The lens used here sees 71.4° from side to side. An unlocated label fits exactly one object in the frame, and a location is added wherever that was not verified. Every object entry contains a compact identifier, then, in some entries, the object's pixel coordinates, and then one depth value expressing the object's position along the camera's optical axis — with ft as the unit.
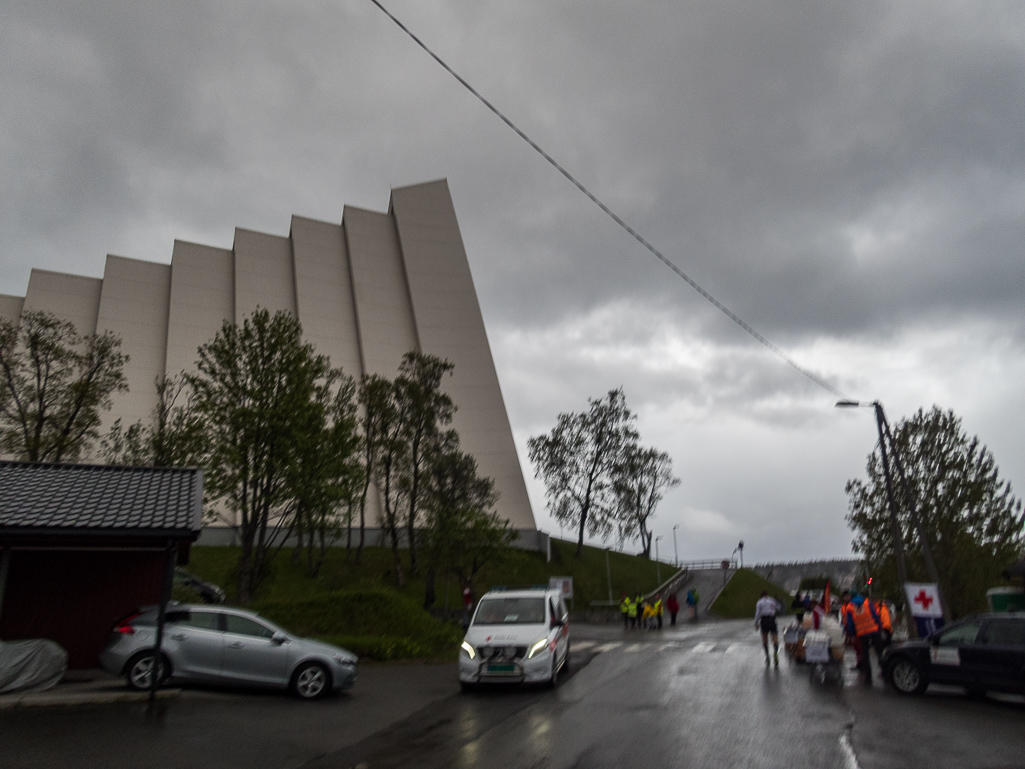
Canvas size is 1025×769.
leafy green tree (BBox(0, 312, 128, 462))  79.56
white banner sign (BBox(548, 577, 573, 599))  103.36
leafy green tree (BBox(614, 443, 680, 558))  158.92
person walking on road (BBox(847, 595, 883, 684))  45.11
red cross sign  53.11
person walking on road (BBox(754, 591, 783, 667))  51.01
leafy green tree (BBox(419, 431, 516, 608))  103.86
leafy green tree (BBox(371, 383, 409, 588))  107.86
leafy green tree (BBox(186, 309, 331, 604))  66.64
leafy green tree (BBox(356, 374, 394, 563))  107.34
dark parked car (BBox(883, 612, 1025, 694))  35.45
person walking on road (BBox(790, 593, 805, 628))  79.30
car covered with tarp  34.09
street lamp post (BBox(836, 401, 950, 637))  63.82
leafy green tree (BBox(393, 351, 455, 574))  108.68
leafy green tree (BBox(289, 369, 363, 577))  68.44
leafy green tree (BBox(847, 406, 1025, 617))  87.51
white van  39.42
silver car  35.83
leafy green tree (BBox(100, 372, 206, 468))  76.95
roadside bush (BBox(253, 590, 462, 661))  60.44
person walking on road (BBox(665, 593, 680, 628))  105.83
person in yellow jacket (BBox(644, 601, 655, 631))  98.13
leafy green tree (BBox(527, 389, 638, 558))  156.87
